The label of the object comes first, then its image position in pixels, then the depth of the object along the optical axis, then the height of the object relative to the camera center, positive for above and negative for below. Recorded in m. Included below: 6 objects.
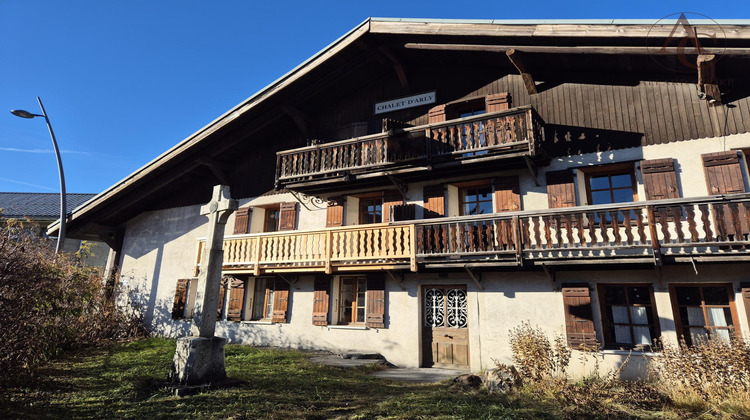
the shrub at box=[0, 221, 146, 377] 6.18 +0.15
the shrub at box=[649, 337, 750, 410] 6.29 -0.77
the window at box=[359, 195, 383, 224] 13.59 +3.38
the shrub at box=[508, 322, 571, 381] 7.59 -0.64
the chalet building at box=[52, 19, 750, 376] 9.11 +3.34
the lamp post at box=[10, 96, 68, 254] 12.47 +3.96
